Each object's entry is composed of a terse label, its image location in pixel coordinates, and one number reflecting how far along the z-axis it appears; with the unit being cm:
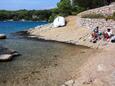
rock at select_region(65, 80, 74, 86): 602
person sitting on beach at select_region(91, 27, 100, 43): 1195
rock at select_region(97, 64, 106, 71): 674
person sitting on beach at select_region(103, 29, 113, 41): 1169
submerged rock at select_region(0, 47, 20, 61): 871
